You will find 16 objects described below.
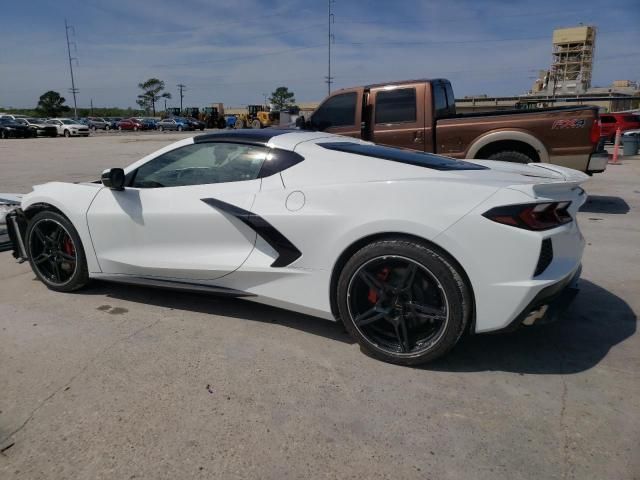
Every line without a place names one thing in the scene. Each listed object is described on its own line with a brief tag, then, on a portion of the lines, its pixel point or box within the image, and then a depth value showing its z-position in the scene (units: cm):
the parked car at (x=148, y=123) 5419
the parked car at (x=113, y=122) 5619
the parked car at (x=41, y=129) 3591
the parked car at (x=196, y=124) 5038
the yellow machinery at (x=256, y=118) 3774
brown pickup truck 697
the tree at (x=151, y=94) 9669
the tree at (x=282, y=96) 9556
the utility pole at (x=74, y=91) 8400
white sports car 263
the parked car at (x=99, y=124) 5611
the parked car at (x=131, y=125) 5397
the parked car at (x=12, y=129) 3419
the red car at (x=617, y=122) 2140
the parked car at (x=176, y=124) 5050
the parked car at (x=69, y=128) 3828
